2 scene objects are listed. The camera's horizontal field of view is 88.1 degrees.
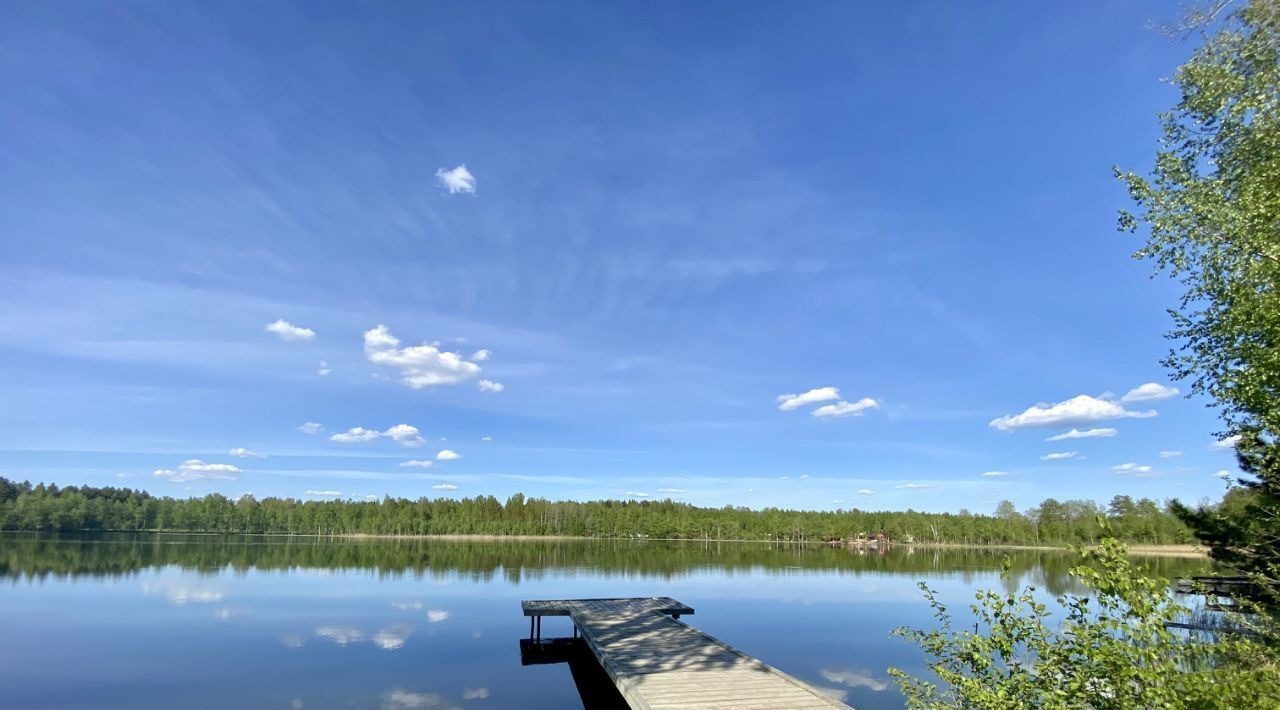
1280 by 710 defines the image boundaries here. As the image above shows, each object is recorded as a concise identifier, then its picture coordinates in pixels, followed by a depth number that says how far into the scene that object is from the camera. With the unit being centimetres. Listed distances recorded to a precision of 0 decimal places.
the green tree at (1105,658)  317
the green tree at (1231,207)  839
